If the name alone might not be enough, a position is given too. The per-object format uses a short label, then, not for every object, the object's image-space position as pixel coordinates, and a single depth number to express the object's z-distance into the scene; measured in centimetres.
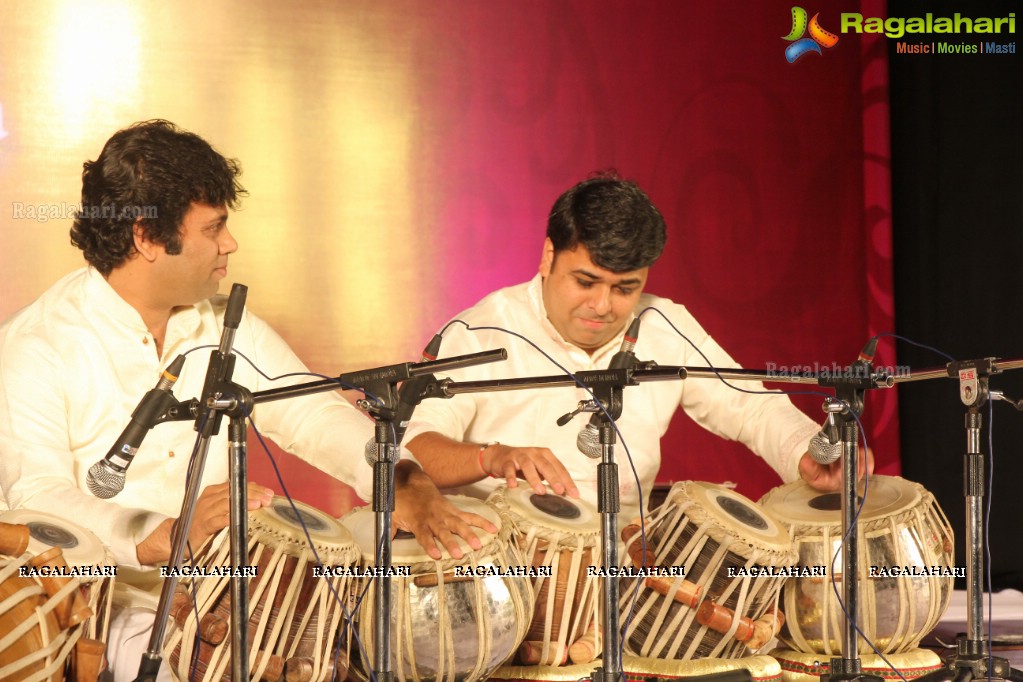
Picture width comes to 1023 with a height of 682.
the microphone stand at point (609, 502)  514
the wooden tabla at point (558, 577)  635
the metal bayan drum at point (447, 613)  595
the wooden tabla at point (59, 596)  512
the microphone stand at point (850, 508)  551
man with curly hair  630
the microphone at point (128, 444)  464
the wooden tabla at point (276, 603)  566
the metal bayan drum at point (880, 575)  680
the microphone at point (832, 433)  550
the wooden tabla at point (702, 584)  646
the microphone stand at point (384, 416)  494
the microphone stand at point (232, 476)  480
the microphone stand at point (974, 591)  620
